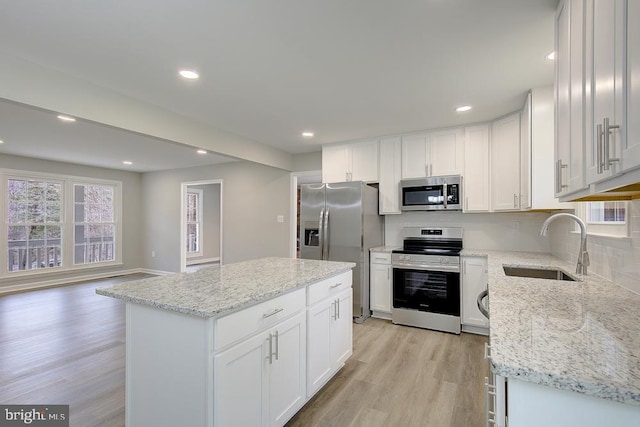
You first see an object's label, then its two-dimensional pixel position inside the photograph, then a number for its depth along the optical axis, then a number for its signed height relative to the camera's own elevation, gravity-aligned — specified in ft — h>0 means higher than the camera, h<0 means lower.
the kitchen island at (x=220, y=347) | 4.48 -2.23
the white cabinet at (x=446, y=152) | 12.23 +2.54
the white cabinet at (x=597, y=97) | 2.66 +1.30
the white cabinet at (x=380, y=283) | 12.71 -2.92
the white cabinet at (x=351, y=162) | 13.97 +2.47
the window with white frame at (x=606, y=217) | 5.72 -0.05
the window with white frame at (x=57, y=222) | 18.25 -0.56
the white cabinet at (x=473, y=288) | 10.98 -2.71
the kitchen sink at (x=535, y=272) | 7.99 -1.63
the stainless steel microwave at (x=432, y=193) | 12.09 +0.86
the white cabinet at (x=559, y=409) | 2.26 -1.51
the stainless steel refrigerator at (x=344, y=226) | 12.71 -0.54
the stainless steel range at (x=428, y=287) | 11.30 -2.80
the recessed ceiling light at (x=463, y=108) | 10.21 +3.61
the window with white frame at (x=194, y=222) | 28.09 -0.79
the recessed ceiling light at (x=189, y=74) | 7.83 +3.65
